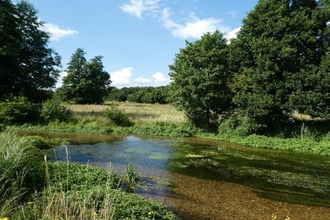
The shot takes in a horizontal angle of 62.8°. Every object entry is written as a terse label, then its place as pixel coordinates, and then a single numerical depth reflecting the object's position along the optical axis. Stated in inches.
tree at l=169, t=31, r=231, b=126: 946.7
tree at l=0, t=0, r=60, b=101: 1060.5
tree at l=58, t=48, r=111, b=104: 2161.7
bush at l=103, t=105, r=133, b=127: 1080.9
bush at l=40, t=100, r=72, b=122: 1029.2
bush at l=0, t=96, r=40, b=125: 939.3
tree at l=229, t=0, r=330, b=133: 817.5
